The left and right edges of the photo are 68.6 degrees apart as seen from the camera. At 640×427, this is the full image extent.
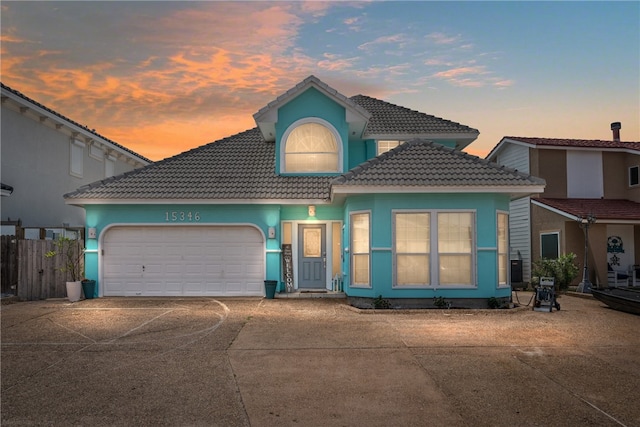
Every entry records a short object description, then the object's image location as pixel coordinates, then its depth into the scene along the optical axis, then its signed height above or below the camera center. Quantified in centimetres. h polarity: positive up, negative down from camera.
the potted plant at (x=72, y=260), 1444 -78
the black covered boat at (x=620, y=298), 1198 -175
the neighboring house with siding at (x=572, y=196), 1884 +162
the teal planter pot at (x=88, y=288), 1491 -167
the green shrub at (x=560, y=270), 1667 -132
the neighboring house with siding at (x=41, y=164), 1667 +299
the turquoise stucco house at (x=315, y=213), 1260 +65
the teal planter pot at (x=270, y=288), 1476 -168
